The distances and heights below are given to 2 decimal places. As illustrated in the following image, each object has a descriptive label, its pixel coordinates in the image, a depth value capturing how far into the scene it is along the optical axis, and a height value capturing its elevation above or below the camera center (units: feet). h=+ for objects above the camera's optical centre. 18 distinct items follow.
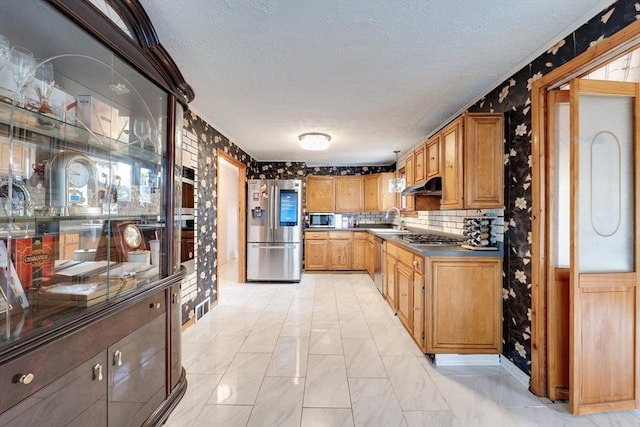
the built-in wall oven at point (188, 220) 8.94 -0.20
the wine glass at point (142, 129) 5.18 +1.62
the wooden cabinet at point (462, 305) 7.25 -2.40
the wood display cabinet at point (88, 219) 3.17 -0.08
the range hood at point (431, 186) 9.07 +0.96
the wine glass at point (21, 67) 3.29 +1.80
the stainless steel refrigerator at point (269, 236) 15.64 -1.25
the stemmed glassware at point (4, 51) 3.14 +1.90
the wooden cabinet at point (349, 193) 18.97 +1.46
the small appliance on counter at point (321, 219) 19.48 -0.35
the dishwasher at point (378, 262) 13.16 -2.43
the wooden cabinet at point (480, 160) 7.15 +1.43
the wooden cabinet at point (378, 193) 17.95 +1.40
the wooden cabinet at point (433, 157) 8.96 +1.97
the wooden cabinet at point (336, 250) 18.01 -2.36
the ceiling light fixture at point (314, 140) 11.93 +3.26
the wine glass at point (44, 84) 3.56 +1.70
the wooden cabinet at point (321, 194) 19.01 +1.39
